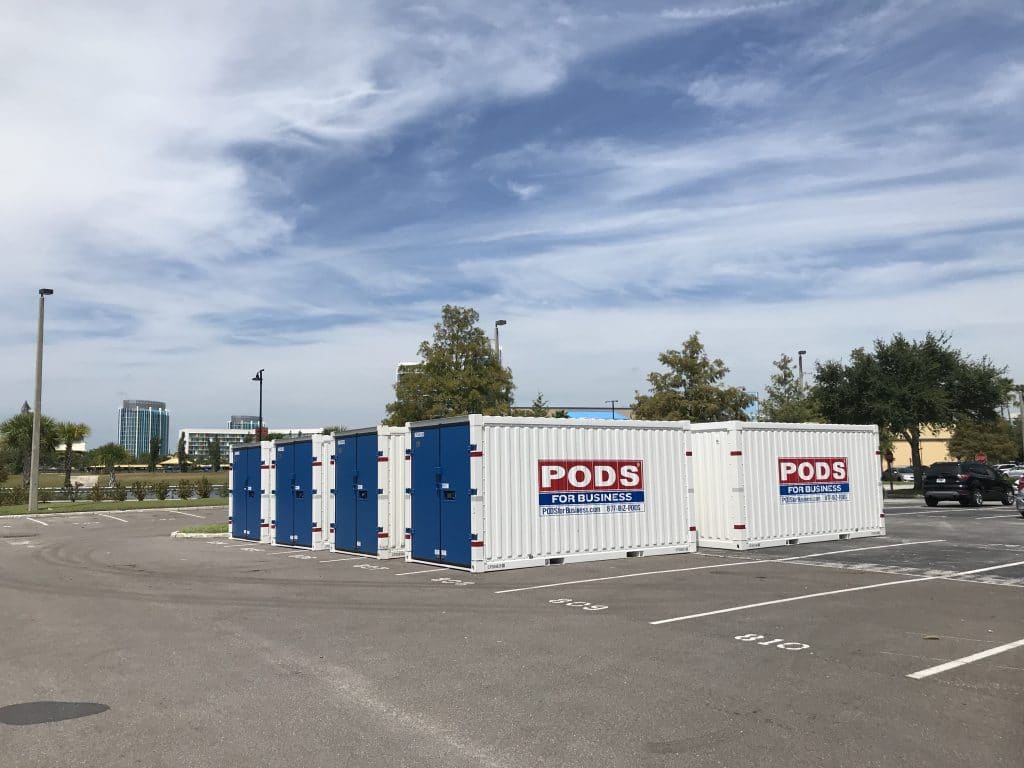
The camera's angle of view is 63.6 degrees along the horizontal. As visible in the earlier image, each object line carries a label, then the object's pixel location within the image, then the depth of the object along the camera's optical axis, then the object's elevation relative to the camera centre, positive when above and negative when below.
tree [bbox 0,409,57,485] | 52.06 +2.88
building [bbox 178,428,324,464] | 187.98 +4.92
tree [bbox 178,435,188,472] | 135.48 +2.90
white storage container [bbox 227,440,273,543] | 21.30 -0.47
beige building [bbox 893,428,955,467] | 96.44 +1.45
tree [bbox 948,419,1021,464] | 72.62 +1.67
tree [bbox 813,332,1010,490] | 42.22 +3.87
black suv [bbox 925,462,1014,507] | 32.06 -0.85
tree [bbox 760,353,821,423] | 41.59 +3.40
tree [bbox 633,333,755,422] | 34.97 +3.16
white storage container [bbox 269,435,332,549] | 19.09 -0.45
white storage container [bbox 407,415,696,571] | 14.46 -0.42
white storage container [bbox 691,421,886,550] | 17.02 -0.42
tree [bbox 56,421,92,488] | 53.53 +2.85
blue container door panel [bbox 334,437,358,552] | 17.88 -0.43
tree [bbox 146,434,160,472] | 129.76 +3.73
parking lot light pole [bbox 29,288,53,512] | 36.12 +3.43
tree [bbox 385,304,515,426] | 31.09 +3.51
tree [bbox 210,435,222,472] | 137.52 +3.83
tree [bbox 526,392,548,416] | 40.25 +3.28
